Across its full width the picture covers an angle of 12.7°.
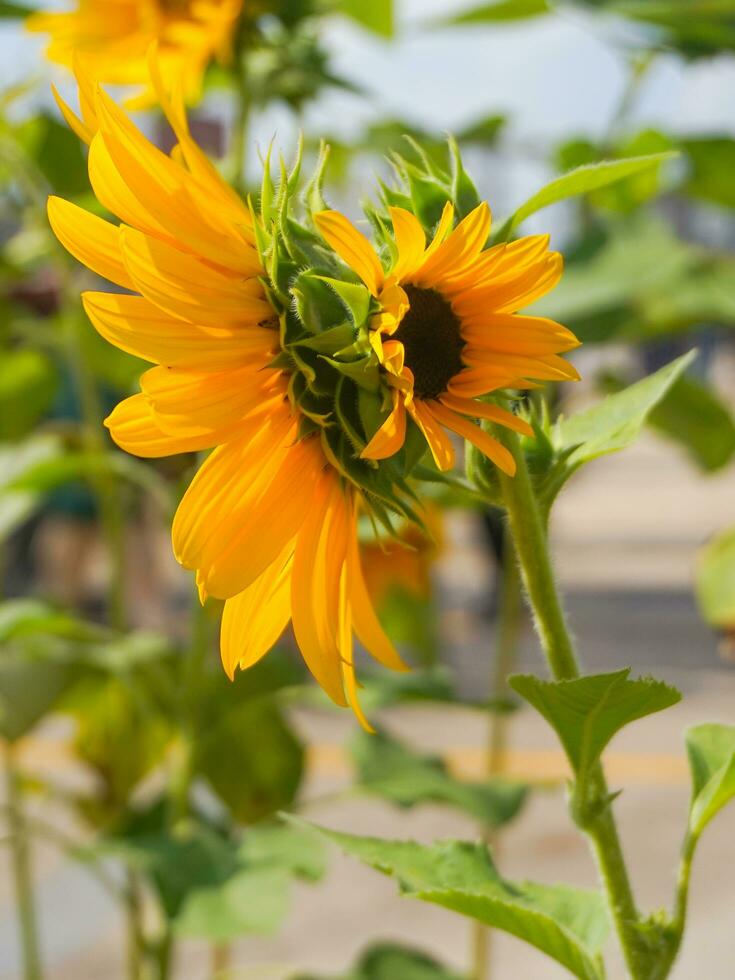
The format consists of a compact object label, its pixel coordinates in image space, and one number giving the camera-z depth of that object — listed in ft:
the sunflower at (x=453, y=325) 2.58
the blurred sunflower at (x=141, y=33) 3.83
